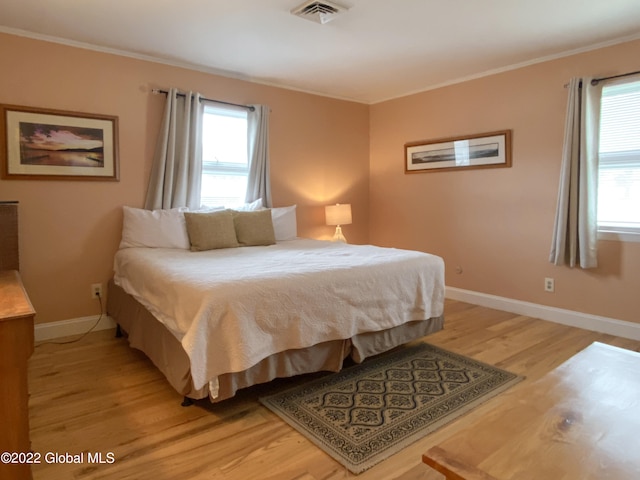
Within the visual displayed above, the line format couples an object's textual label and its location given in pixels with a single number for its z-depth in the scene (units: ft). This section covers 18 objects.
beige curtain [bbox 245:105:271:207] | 13.46
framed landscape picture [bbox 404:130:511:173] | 12.88
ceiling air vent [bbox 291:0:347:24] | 8.45
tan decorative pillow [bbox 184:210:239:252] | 10.91
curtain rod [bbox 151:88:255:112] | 11.68
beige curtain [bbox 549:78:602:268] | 10.71
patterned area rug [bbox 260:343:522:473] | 6.17
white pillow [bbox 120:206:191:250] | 10.87
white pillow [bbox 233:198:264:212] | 13.15
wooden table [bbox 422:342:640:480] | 2.92
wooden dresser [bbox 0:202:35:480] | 4.33
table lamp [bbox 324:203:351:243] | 15.14
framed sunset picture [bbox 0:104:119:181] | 9.86
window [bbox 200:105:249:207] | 12.91
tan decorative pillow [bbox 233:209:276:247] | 11.76
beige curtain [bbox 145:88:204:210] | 11.70
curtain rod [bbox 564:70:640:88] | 10.14
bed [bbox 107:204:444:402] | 6.42
